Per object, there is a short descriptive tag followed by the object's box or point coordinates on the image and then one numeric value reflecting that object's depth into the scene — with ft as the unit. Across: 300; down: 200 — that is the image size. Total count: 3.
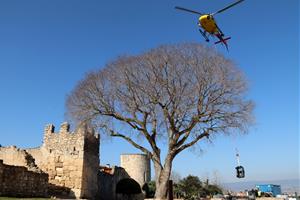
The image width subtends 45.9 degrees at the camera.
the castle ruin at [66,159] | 77.51
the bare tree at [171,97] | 66.49
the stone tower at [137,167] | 138.31
